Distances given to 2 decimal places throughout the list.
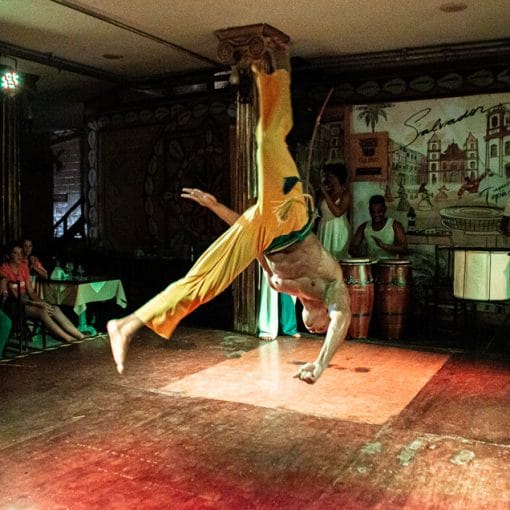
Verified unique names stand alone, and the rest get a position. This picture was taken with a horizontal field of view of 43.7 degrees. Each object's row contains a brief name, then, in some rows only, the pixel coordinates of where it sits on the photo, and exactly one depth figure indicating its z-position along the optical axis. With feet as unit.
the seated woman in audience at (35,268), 24.02
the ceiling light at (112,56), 27.12
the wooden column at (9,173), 26.61
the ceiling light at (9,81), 25.57
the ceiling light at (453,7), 20.67
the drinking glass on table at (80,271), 24.70
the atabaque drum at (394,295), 24.63
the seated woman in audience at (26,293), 21.97
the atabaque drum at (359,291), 24.21
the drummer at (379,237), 25.98
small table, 23.22
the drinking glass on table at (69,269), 24.99
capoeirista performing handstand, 10.57
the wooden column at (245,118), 22.54
